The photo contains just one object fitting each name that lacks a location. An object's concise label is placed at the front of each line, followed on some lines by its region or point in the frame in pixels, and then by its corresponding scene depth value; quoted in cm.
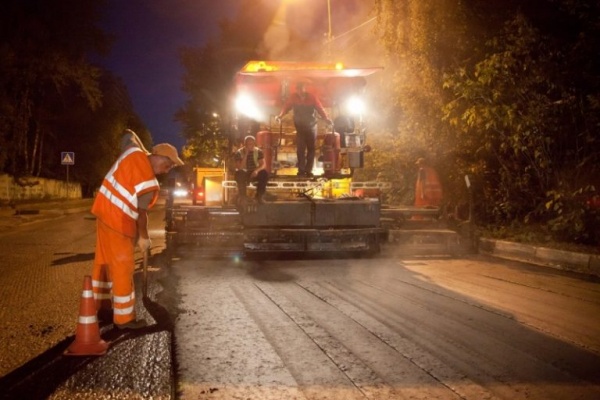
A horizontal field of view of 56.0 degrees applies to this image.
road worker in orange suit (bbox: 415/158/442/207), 1307
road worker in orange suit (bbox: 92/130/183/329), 511
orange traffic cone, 447
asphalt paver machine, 969
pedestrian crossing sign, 2880
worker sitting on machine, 970
